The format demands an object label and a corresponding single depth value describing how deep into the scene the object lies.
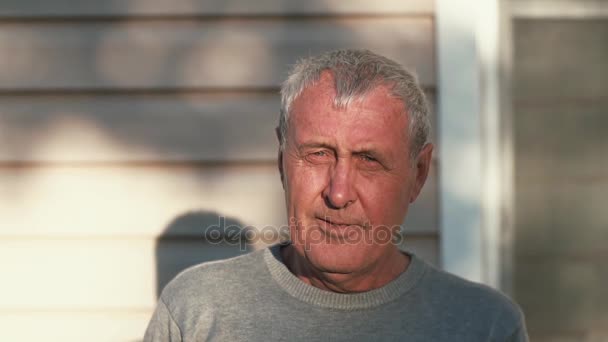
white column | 4.02
